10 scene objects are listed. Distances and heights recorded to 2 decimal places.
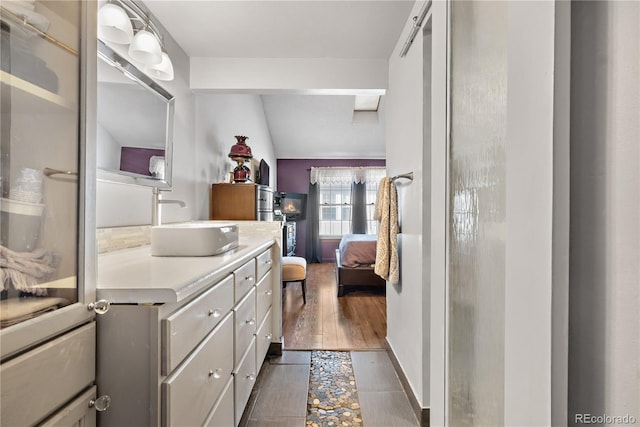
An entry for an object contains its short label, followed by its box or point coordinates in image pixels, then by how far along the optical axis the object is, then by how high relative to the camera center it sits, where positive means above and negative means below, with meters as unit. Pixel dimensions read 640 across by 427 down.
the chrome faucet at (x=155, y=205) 2.01 +0.05
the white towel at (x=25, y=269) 0.59 -0.11
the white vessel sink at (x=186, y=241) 1.42 -0.12
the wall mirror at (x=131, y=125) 1.54 +0.47
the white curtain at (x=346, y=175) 7.45 +0.89
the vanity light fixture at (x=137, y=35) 1.41 +0.80
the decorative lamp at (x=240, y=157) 3.32 +0.59
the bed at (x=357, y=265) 4.42 -0.68
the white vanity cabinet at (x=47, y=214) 0.60 +0.00
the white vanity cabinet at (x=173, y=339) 0.81 -0.36
